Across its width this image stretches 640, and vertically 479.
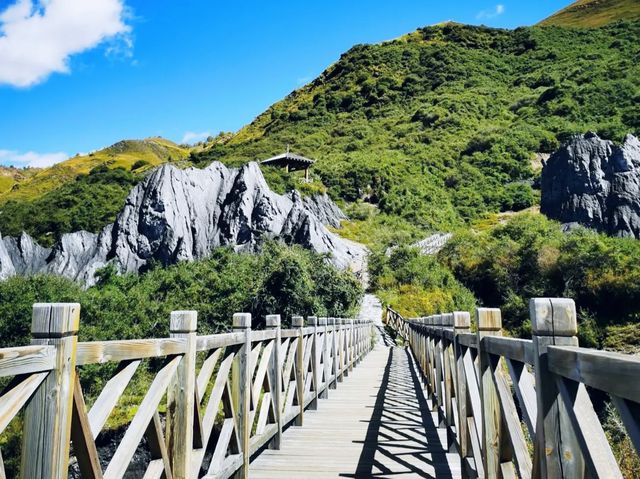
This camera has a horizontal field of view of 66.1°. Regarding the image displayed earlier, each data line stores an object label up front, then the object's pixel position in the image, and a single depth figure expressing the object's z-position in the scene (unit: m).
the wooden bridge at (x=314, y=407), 1.64
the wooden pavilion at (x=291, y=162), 59.68
